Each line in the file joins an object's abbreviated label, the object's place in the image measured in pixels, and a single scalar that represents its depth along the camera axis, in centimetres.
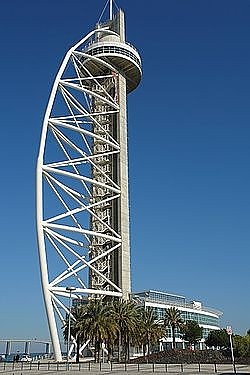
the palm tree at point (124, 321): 5369
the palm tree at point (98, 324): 5034
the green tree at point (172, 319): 7681
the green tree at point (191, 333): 8694
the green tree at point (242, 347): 5656
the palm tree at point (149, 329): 5941
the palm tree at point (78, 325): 5106
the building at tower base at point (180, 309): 8169
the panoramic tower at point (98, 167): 5566
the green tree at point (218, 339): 8456
